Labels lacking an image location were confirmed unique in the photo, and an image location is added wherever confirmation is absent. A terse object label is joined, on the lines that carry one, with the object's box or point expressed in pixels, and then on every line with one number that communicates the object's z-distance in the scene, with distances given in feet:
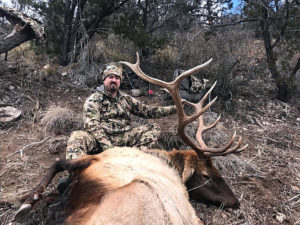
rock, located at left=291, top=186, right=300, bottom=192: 11.20
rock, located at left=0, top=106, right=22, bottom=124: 15.26
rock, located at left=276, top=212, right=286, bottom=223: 9.34
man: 10.90
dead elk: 5.43
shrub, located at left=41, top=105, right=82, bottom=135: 15.30
